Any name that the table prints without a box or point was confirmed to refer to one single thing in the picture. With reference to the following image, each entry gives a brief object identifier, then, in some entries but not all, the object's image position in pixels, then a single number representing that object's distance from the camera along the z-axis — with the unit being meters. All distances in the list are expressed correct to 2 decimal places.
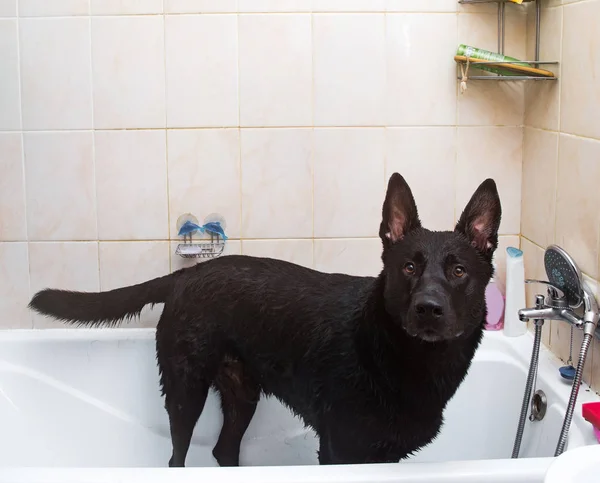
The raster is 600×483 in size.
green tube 2.34
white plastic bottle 2.47
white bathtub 2.36
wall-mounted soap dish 2.51
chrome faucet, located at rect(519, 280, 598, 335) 1.92
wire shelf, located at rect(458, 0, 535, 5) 2.42
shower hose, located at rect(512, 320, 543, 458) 2.03
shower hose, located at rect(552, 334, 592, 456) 1.84
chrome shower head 2.00
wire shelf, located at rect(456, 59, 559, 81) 2.27
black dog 1.70
